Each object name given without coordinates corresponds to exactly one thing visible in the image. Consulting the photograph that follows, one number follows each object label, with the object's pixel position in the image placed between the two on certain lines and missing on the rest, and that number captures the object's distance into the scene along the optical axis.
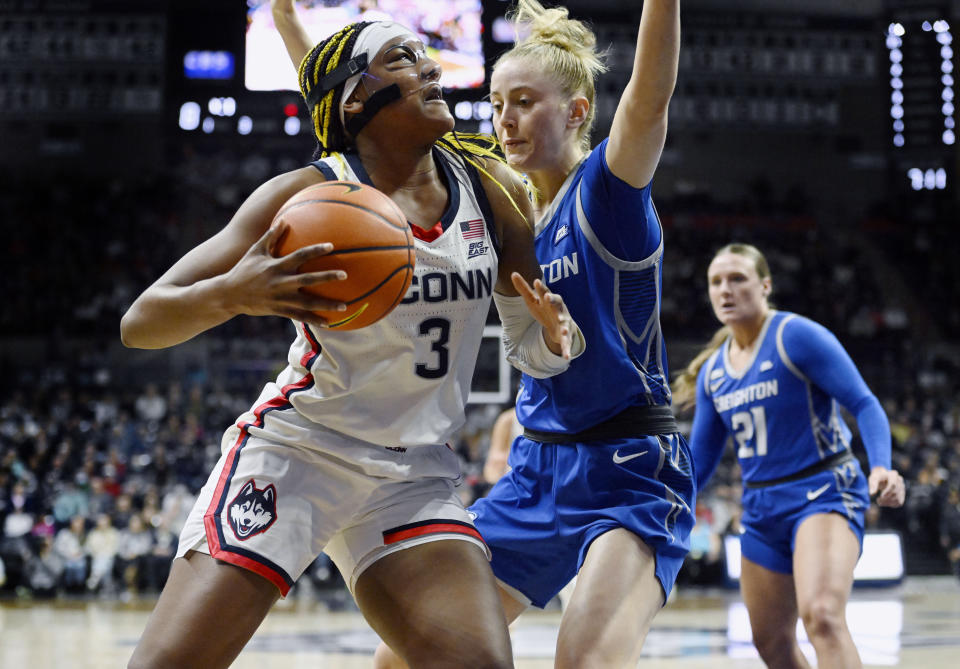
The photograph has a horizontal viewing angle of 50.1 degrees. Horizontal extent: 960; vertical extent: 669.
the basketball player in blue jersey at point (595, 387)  2.77
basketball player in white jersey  2.34
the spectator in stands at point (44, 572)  12.37
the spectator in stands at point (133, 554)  12.31
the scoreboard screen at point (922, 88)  17.08
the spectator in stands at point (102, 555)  12.36
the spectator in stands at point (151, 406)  16.95
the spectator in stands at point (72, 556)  12.41
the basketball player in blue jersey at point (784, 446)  4.09
